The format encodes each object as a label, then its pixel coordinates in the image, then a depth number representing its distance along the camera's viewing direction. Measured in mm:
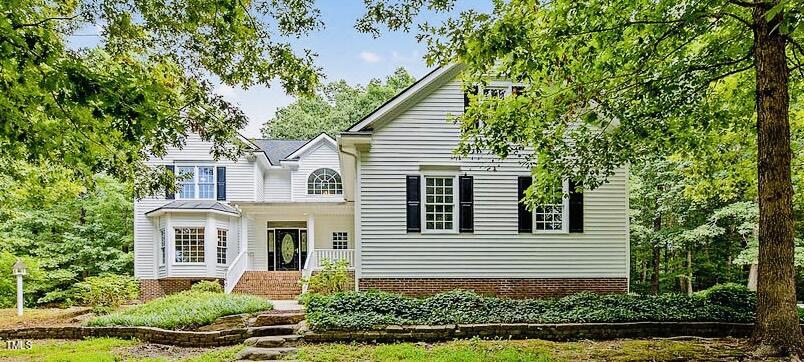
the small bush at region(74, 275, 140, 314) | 13031
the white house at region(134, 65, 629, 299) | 11844
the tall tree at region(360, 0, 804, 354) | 6246
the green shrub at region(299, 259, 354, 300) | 13141
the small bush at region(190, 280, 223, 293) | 15193
